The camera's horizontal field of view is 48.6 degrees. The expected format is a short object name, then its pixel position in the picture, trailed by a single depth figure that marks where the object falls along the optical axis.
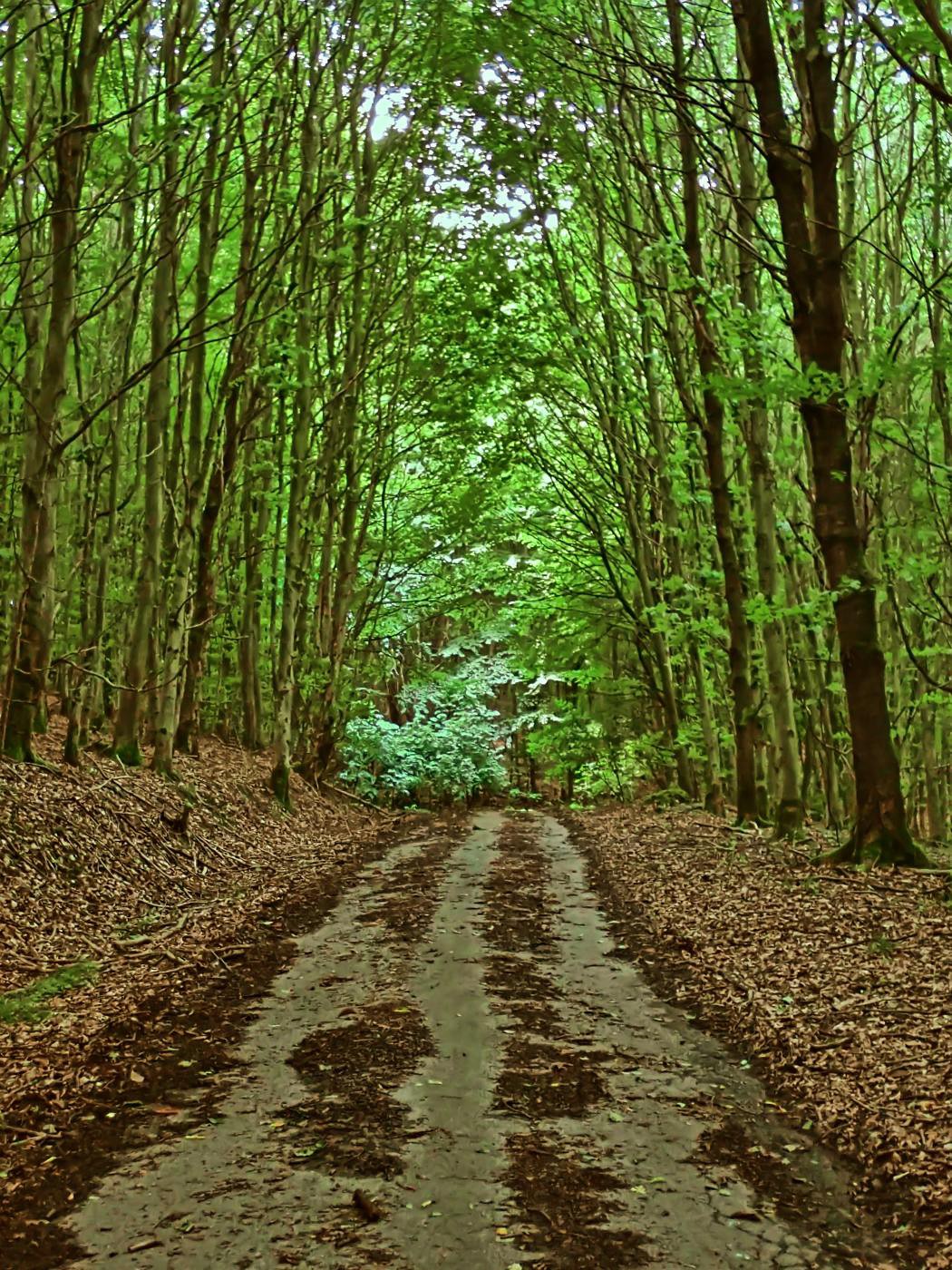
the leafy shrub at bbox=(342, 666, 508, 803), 21.47
